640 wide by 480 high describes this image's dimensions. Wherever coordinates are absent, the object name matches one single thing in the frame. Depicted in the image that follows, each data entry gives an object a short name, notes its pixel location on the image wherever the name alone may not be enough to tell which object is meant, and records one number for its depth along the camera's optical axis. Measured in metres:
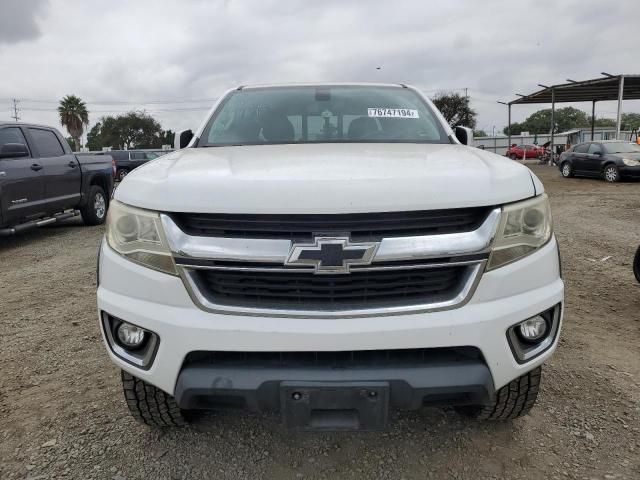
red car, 45.12
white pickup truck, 1.74
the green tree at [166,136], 68.13
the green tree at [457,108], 54.20
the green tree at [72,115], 57.56
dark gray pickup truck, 6.62
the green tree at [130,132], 66.56
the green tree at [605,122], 87.75
